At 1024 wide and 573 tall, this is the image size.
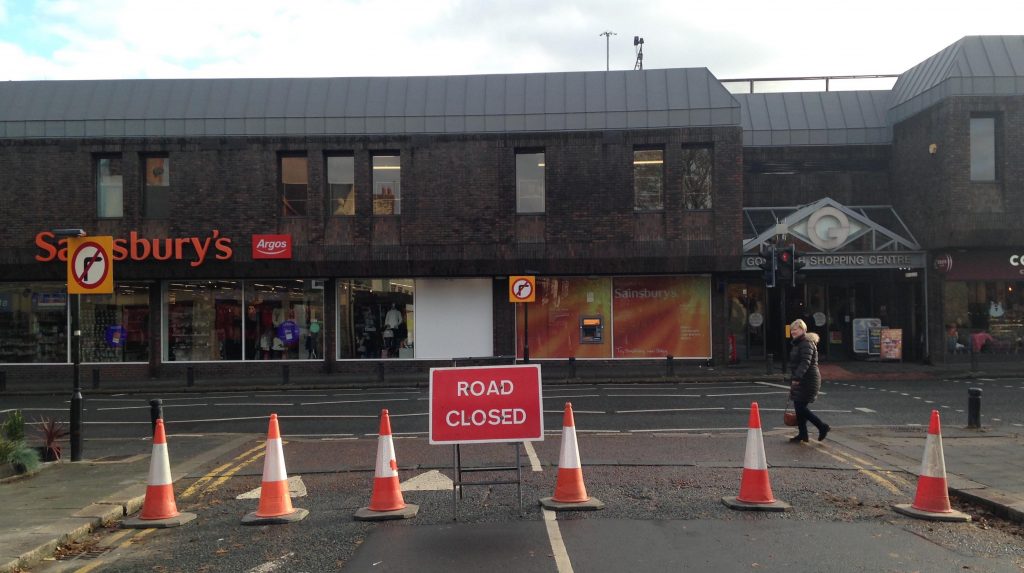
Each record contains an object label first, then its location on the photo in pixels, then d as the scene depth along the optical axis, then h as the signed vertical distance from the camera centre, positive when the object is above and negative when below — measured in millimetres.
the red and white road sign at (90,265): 11344 +550
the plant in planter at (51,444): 10695 -1956
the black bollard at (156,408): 10784 -1502
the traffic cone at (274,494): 7234 -1834
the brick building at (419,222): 25141 +2491
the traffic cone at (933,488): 7164 -1826
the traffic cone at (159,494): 7410 -1847
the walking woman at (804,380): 10781 -1211
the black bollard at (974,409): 12336 -1871
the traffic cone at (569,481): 7469 -1794
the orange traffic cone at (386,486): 7375 -1789
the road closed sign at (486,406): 7457 -1046
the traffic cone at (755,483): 7406 -1816
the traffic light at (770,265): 22484 +843
